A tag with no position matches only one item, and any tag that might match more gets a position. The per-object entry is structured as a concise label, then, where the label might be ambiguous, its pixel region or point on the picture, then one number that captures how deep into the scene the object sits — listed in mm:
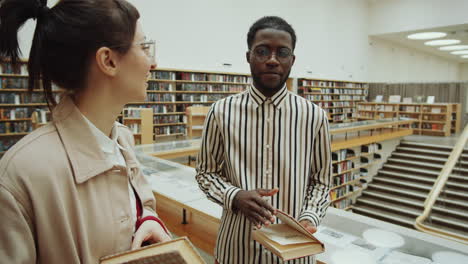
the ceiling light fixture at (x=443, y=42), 16642
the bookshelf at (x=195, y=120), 8516
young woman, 672
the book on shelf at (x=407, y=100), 14751
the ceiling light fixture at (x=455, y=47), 18922
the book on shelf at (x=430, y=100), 14242
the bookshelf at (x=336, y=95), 13758
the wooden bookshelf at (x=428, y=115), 13180
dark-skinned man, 1172
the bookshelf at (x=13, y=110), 6930
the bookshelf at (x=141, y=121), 8000
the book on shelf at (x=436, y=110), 13375
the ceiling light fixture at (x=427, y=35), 15219
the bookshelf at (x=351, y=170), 9203
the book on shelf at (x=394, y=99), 14969
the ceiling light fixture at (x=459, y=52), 20859
